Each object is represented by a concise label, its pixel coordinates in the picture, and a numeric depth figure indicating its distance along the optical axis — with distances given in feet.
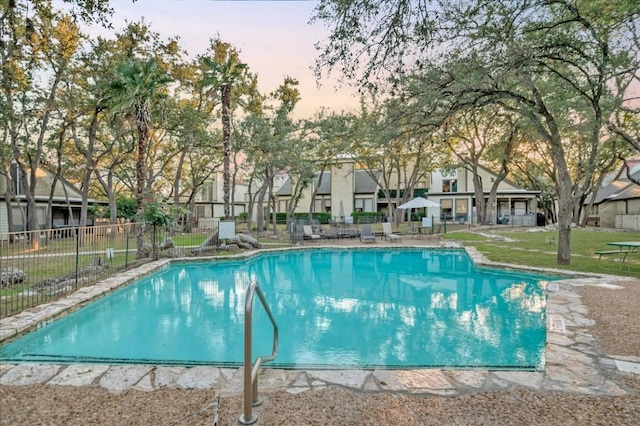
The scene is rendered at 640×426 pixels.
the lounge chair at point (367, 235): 62.64
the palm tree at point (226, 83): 51.67
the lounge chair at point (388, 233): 66.80
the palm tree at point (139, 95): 40.14
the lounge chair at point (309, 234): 63.16
